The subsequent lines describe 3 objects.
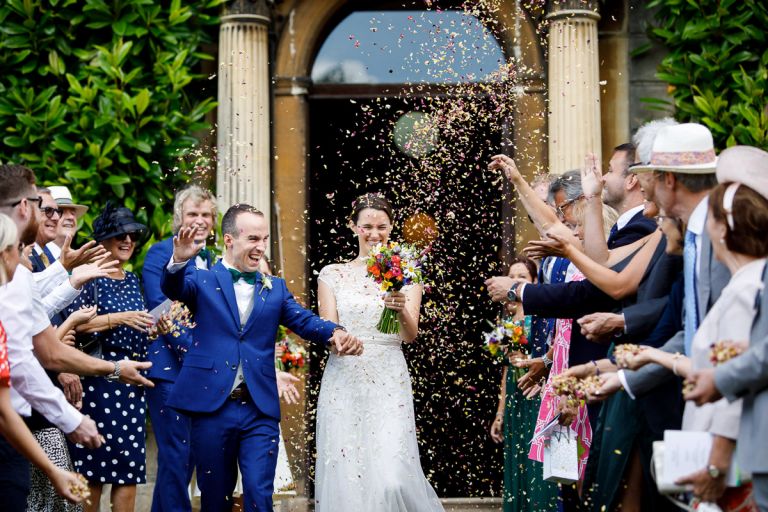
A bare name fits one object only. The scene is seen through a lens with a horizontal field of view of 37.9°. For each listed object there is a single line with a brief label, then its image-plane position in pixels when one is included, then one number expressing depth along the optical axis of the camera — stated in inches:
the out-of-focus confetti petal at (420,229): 385.1
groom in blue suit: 255.0
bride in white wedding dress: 285.7
